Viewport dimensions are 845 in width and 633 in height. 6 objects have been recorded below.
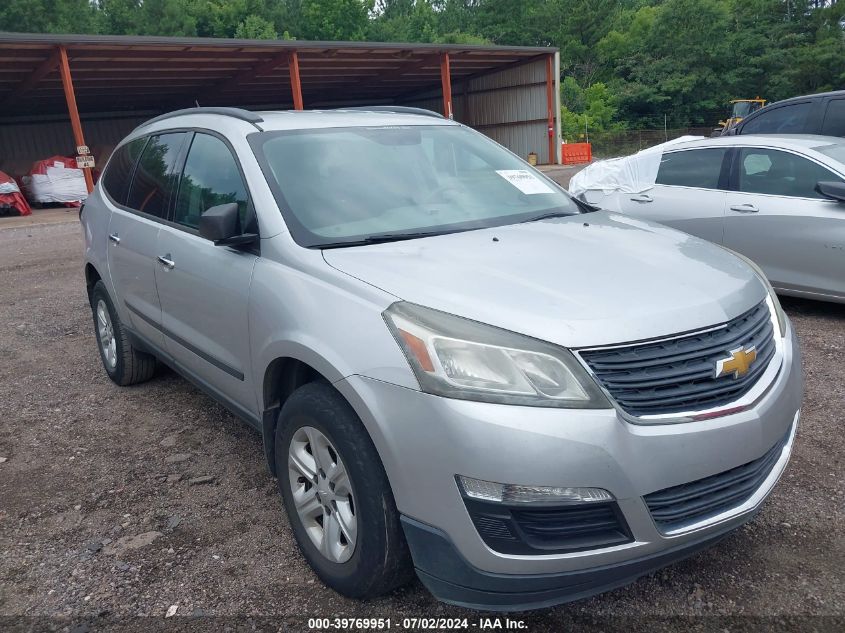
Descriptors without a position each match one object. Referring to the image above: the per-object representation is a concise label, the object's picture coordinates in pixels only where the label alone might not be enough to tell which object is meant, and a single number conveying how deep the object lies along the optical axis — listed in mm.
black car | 8031
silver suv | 1959
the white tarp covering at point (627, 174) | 6707
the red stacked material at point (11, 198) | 19016
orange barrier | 29734
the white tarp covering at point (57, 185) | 21578
